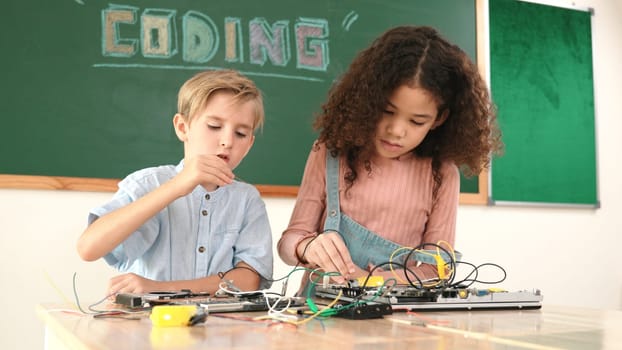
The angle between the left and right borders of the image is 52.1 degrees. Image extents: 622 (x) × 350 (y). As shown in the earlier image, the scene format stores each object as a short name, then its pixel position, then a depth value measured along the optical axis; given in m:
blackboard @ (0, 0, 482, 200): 2.39
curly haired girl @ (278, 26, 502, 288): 1.55
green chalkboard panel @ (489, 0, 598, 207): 3.33
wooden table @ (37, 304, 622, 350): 0.71
